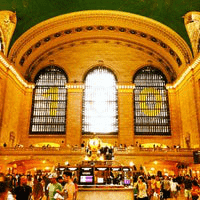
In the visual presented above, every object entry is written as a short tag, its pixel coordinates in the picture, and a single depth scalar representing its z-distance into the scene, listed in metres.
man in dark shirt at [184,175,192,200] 9.97
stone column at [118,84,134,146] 25.86
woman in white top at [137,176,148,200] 7.94
